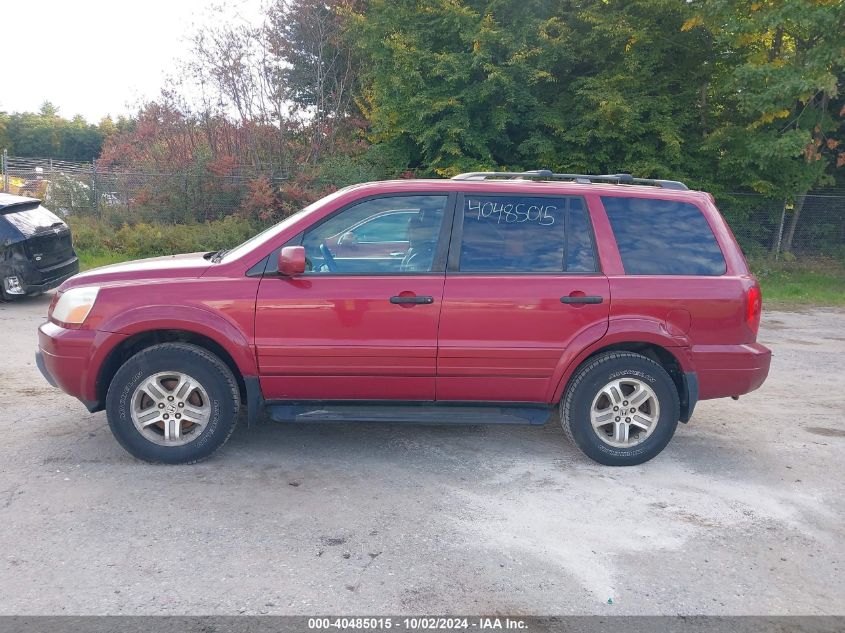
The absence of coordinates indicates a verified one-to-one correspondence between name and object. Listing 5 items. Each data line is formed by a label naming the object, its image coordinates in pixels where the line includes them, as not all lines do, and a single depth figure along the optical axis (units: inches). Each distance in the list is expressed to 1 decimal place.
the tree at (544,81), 575.2
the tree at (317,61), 667.4
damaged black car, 375.6
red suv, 173.5
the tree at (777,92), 509.4
